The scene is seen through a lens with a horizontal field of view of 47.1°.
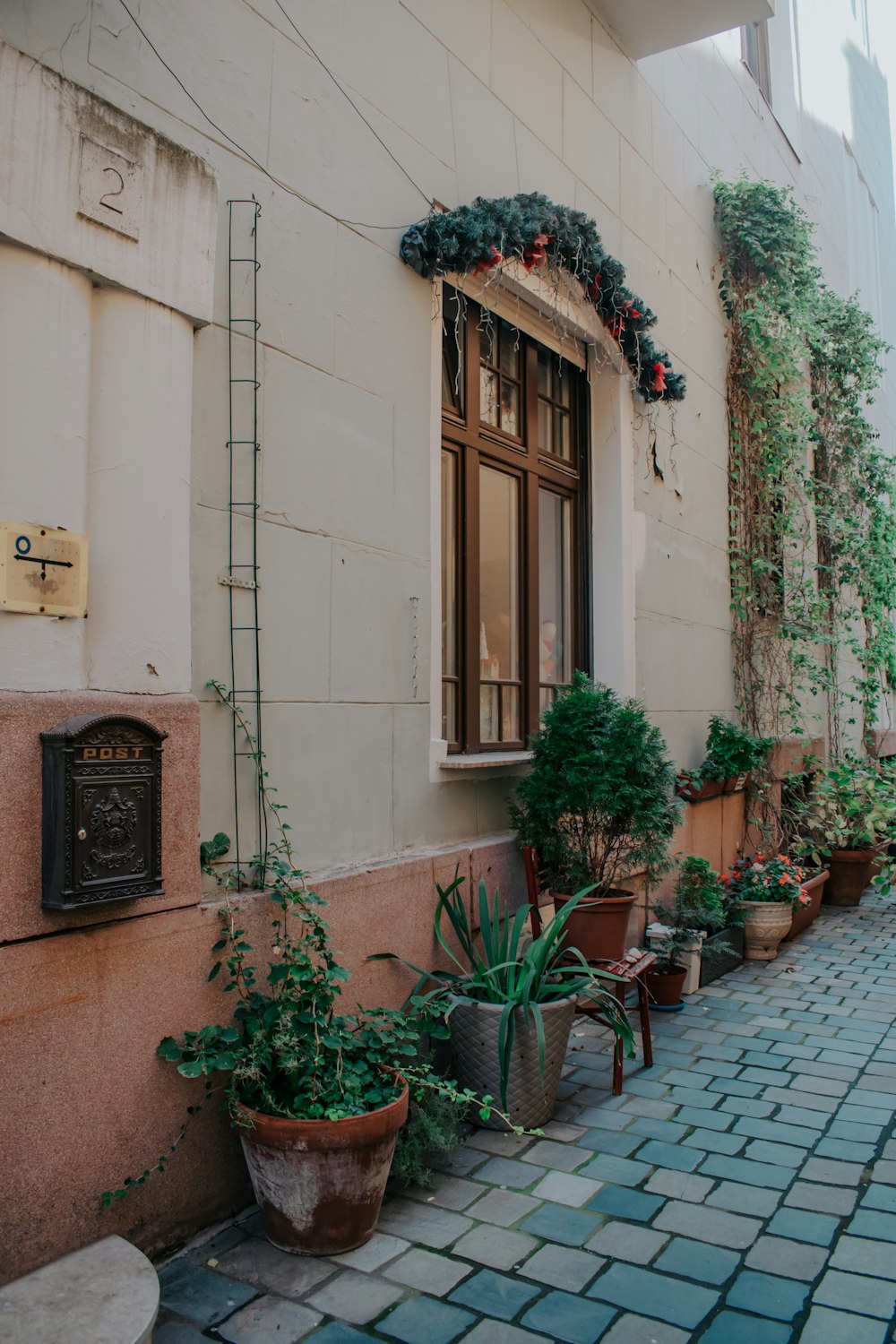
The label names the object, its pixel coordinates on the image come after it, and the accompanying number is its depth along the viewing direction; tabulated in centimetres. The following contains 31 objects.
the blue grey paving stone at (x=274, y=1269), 281
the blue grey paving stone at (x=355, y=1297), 268
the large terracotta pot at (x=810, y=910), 729
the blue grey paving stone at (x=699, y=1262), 288
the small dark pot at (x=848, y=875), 864
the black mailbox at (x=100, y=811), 265
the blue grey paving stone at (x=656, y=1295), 269
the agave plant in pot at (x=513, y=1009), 382
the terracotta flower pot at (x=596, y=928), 460
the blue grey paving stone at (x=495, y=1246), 294
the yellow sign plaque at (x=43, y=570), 263
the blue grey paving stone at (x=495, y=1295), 270
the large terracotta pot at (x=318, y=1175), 290
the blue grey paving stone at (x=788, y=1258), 290
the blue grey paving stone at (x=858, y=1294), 272
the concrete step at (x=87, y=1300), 230
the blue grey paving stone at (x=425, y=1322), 258
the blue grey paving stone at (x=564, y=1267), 283
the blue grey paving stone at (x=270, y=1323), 257
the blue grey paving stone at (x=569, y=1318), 258
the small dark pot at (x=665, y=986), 554
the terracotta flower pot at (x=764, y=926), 667
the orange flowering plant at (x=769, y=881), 682
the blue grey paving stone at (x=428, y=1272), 281
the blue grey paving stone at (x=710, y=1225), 308
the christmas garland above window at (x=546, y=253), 434
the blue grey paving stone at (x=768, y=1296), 271
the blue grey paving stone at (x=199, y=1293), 269
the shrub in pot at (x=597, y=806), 455
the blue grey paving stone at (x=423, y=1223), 307
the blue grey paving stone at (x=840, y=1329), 258
